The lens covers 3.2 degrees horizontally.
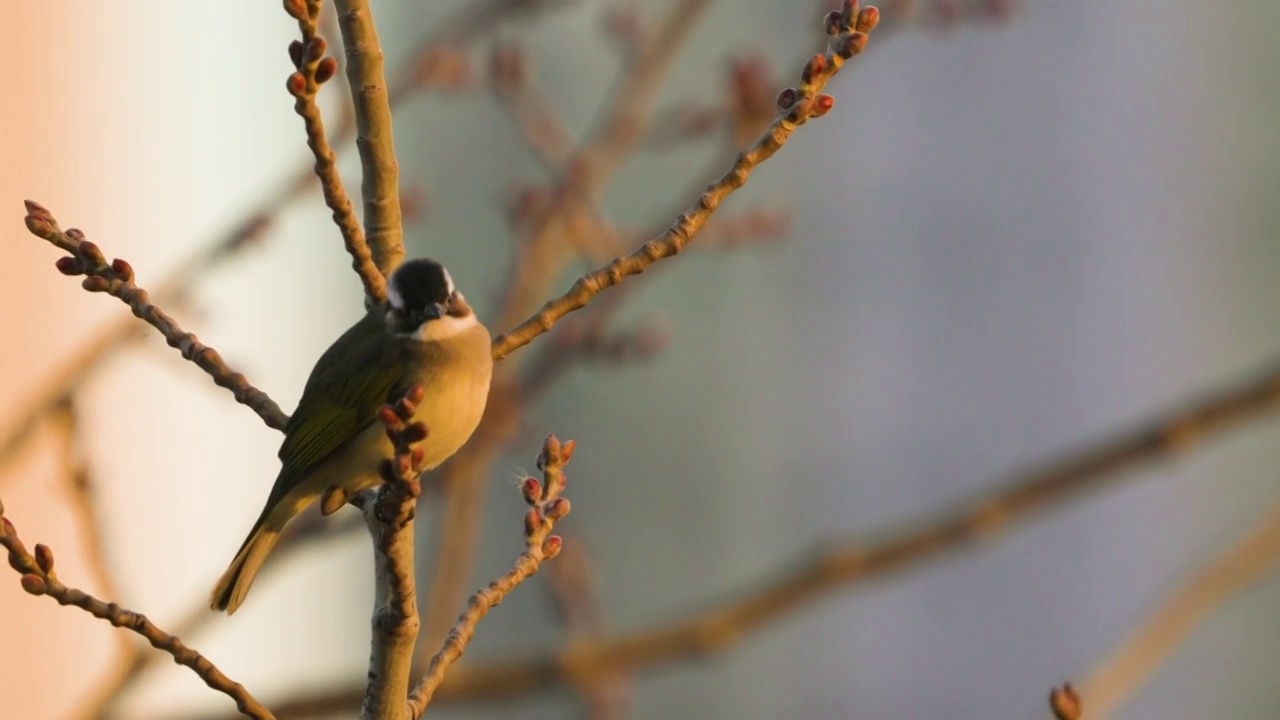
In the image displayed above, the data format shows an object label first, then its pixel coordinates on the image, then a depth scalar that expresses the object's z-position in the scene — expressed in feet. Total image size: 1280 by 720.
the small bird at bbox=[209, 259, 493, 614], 33.23
